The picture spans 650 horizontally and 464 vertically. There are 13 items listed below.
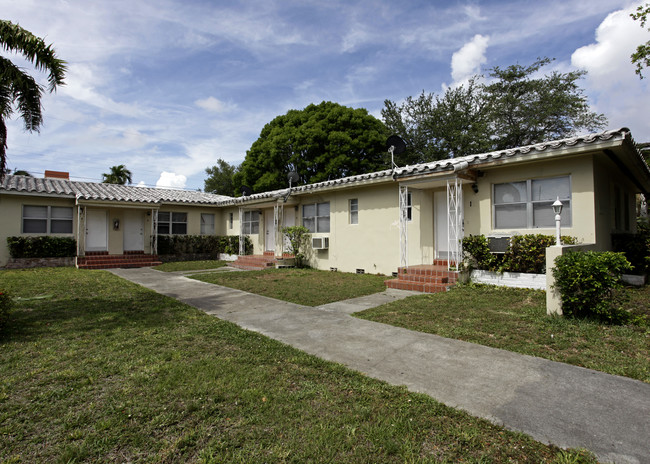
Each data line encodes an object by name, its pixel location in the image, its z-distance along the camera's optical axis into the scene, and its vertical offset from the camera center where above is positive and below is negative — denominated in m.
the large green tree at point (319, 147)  25.61 +7.41
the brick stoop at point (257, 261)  14.01 -0.86
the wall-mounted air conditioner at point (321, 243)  13.02 -0.08
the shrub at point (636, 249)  8.52 -0.28
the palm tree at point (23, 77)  6.21 +3.28
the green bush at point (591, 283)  4.89 -0.66
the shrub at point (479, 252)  8.15 -0.31
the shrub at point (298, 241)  14.03 +0.01
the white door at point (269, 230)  16.16 +0.56
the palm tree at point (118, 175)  33.62 +6.81
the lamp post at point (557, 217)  5.91 +0.39
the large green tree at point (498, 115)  21.83 +8.63
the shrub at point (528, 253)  7.33 -0.31
